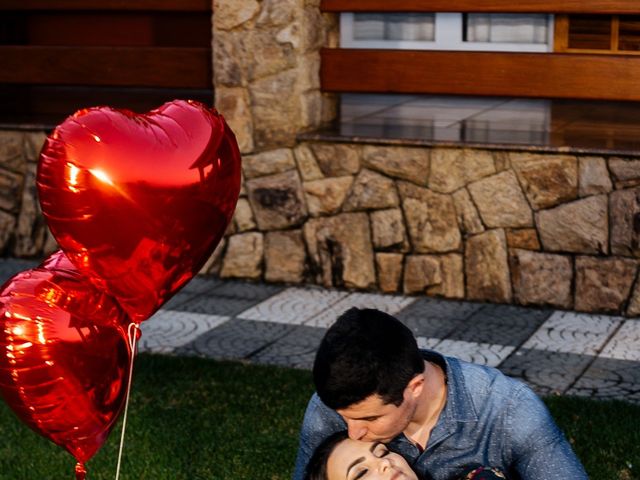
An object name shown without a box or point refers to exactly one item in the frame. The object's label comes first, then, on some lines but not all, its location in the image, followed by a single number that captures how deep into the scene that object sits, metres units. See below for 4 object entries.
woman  3.12
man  2.96
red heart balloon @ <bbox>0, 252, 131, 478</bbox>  3.26
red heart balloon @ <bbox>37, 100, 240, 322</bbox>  3.12
